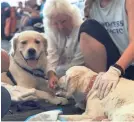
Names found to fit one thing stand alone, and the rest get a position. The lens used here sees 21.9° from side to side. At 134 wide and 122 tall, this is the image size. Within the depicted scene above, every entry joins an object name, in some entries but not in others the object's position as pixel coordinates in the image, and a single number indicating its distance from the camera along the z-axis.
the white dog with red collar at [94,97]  1.43
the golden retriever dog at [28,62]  2.23
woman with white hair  2.32
